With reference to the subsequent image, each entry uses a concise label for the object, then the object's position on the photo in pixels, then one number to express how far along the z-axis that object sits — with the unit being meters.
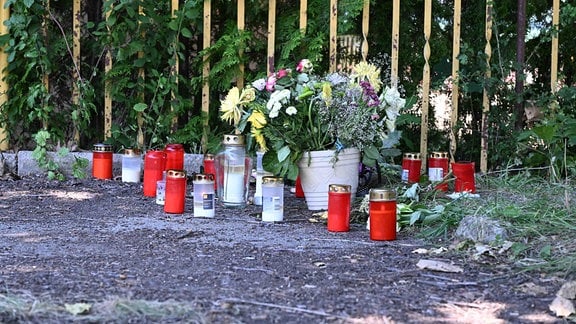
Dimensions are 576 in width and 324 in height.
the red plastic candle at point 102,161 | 5.23
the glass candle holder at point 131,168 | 5.15
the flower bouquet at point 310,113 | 4.24
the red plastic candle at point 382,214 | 3.58
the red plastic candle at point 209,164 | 4.78
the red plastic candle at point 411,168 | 4.91
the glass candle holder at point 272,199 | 4.02
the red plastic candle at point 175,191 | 4.22
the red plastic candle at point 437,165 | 4.80
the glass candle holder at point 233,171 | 4.46
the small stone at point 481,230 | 3.40
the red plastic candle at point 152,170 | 4.72
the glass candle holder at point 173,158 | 4.96
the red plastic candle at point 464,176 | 4.56
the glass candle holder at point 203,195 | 4.13
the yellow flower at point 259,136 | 4.24
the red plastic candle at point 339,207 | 3.79
